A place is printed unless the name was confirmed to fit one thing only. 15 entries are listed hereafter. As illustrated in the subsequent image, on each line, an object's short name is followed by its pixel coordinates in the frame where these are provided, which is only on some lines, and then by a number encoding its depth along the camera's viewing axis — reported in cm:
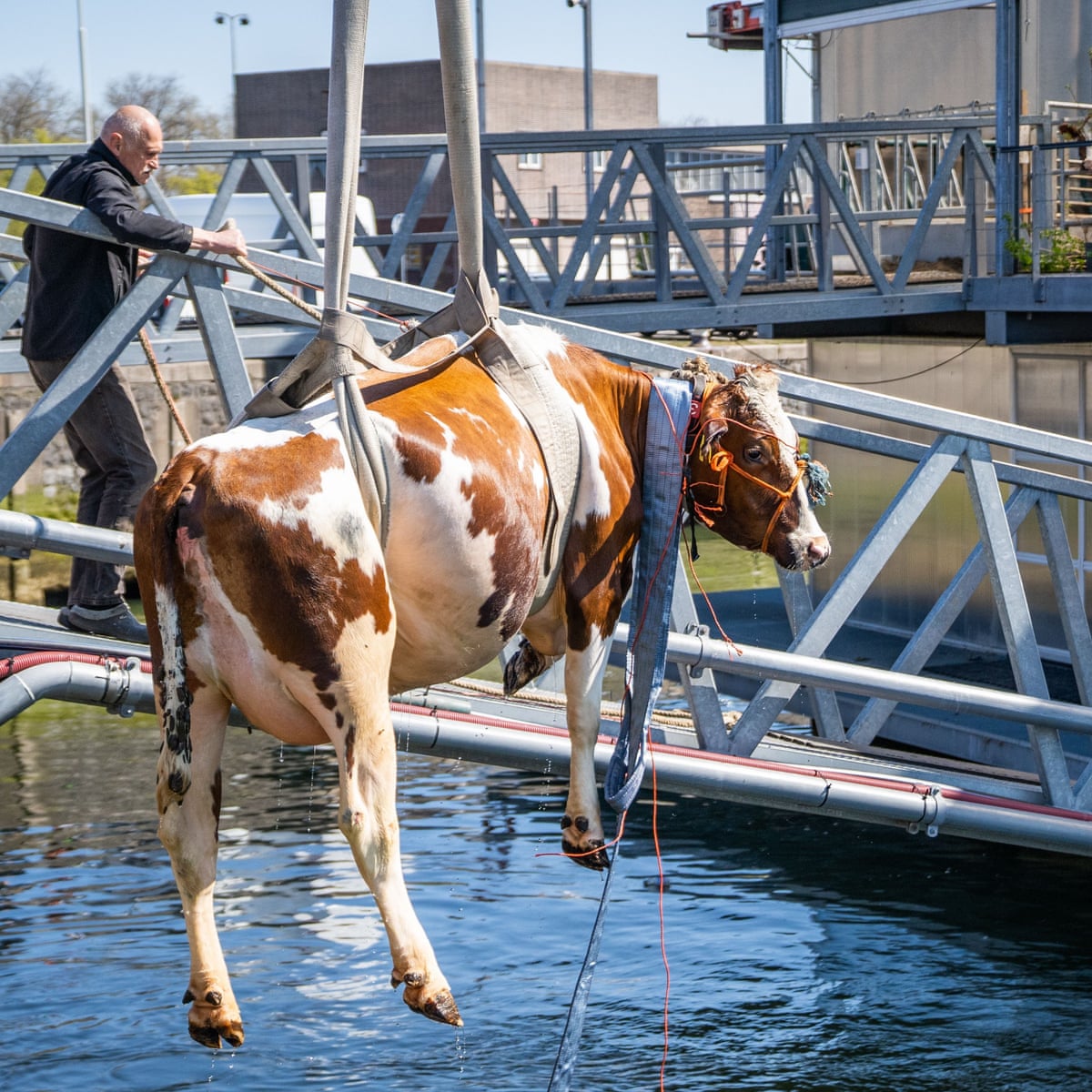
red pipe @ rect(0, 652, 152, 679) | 522
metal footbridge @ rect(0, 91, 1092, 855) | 604
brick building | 5569
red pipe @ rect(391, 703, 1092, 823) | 630
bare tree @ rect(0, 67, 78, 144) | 6112
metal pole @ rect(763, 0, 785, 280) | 1766
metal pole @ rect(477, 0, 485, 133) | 4497
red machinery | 2077
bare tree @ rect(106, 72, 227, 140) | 6469
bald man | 573
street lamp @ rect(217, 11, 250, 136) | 6184
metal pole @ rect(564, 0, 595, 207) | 4144
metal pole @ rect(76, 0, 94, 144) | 4878
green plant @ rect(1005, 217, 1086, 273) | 1437
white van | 1945
